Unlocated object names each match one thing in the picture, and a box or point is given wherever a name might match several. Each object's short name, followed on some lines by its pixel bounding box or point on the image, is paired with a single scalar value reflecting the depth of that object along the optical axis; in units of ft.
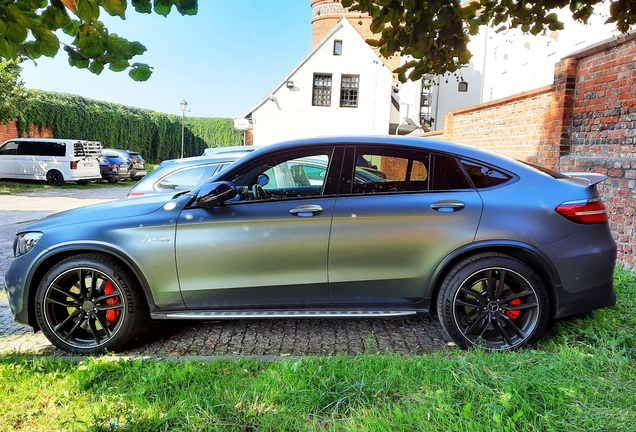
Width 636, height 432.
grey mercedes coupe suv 12.43
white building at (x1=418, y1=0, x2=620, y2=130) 51.67
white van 69.82
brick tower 136.93
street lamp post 101.81
